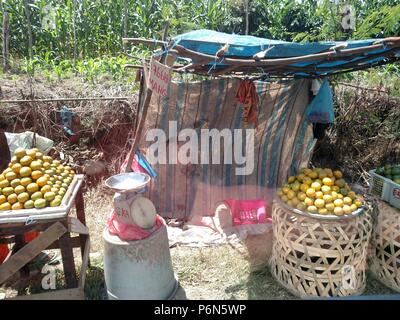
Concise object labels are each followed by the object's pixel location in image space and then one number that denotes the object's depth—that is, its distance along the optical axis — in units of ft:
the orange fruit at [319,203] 10.02
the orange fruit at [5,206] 8.63
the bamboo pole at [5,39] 24.30
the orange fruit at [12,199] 8.82
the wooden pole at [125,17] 28.13
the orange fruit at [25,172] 9.36
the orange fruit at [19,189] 8.95
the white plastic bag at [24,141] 14.64
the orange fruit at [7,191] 8.93
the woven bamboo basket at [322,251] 9.88
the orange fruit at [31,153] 10.02
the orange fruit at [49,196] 8.88
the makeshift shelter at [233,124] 14.56
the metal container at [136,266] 9.32
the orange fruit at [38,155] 10.21
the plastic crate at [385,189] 10.77
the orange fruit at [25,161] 9.66
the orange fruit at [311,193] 10.45
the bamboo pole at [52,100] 17.47
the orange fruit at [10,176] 9.27
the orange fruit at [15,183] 9.13
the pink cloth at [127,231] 9.43
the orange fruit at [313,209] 10.00
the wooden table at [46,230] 8.43
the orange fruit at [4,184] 9.16
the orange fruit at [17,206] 8.69
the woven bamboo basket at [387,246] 10.77
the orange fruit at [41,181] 9.19
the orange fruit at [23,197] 8.79
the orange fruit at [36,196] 8.84
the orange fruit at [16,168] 9.48
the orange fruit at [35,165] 9.58
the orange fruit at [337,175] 11.28
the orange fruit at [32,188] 9.00
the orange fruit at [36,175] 9.40
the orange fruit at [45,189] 9.05
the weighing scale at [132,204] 9.23
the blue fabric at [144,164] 14.97
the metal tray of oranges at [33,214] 8.28
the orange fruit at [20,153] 9.87
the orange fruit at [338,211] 9.79
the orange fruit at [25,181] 9.15
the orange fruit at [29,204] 8.72
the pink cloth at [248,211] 15.89
